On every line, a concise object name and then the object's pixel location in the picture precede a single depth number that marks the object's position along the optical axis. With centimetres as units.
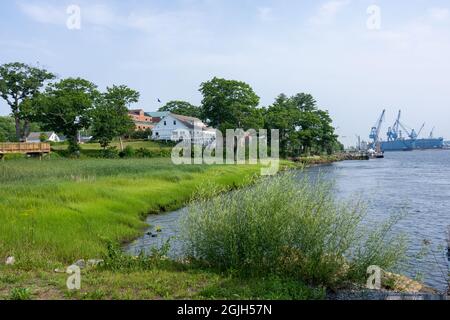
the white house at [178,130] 10562
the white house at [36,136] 12776
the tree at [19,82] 8419
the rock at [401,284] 1118
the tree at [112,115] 7138
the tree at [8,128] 12431
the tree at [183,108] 13988
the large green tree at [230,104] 8819
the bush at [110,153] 6894
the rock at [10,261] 1199
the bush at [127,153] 7106
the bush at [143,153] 7206
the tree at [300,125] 10225
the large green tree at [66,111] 6850
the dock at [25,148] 5628
